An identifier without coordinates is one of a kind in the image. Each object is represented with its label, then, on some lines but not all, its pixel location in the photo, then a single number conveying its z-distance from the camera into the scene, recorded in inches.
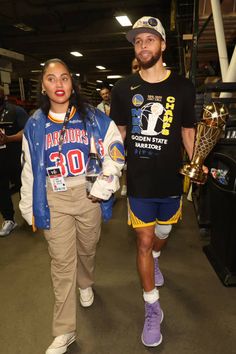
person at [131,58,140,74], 128.9
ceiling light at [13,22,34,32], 303.6
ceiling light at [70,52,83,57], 461.4
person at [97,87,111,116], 216.2
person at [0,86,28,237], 143.5
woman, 66.5
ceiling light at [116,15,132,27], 286.5
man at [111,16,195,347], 71.7
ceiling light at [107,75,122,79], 818.4
